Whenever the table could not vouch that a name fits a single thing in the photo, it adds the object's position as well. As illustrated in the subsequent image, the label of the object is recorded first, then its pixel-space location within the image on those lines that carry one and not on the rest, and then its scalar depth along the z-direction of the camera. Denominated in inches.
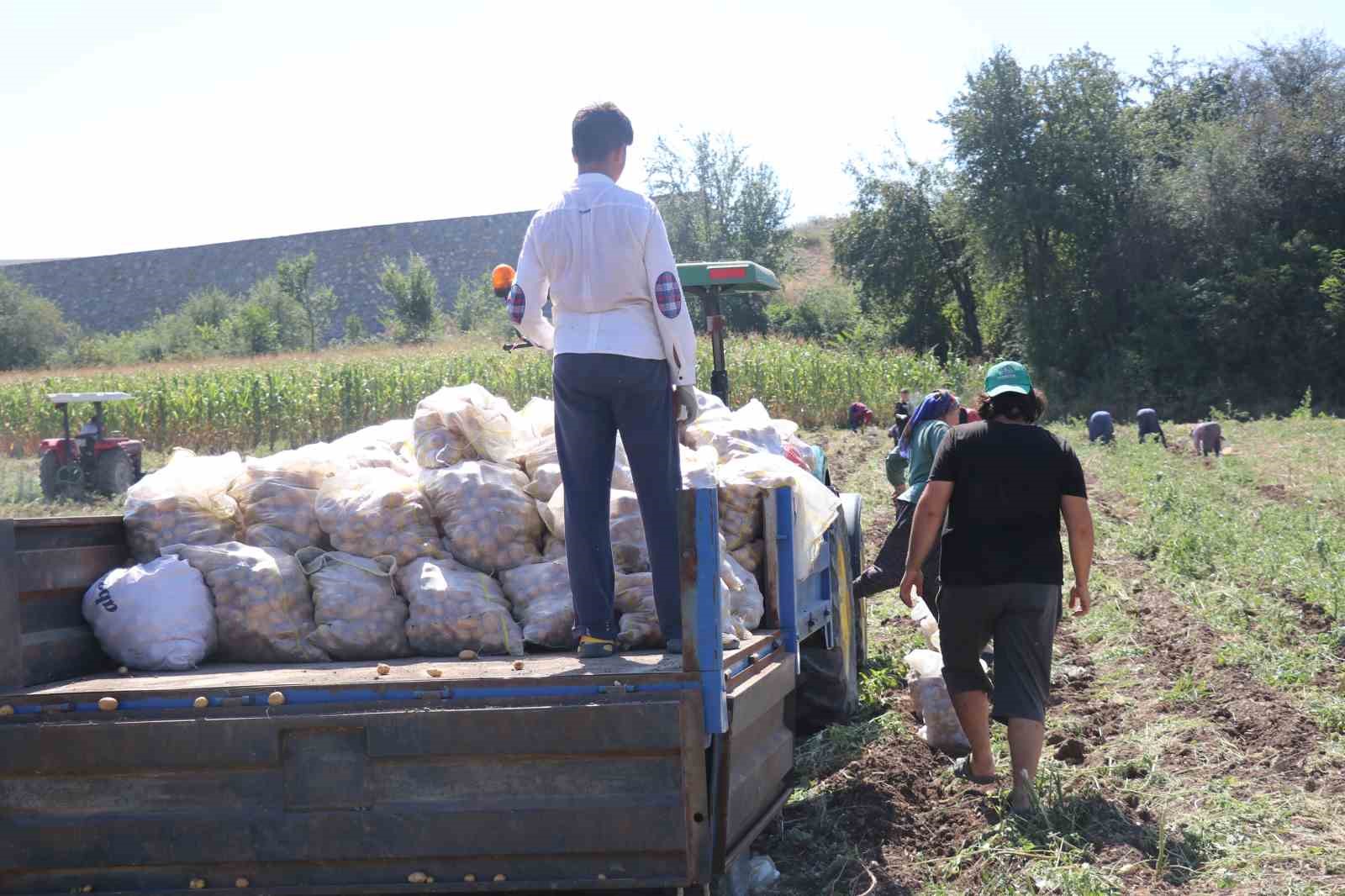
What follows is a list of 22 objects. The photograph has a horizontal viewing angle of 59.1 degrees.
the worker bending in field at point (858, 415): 905.5
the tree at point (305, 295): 2119.8
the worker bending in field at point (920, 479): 274.4
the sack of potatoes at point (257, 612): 151.9
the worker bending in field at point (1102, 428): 845.8
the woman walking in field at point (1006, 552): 183.8
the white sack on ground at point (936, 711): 211.3
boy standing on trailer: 148.6
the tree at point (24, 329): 2054.6
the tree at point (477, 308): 1862.7
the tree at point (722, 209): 2047.2
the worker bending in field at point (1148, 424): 833.5
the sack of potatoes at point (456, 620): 150.5
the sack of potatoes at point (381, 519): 162.9
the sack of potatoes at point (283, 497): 168.9
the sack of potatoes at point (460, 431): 183.8
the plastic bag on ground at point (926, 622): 251.8
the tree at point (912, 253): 1678.2
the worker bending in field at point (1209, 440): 750.5
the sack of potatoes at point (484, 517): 164.9
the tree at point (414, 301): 1915.6
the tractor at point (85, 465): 673.6
